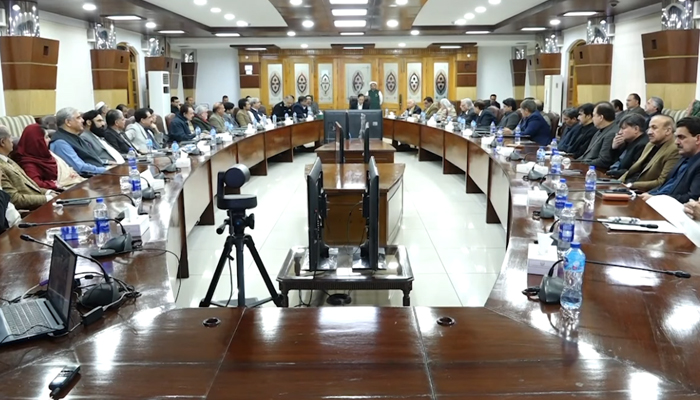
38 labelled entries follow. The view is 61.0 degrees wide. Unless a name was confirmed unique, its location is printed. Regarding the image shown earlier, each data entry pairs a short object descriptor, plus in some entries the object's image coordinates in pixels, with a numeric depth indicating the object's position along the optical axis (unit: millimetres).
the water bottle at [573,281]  1835
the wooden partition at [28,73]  7781
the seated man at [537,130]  6816
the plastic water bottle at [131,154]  5690
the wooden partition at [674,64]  7695
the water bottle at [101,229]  2629
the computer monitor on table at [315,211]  2447
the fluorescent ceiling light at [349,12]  8591
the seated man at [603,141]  5089
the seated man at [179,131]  7555
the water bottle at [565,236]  2438
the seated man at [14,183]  3926
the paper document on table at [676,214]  2965
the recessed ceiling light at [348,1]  7828
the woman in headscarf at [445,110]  10891
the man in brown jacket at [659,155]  4137
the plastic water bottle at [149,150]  5266
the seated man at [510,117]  8133
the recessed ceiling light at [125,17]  9969
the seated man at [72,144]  5184
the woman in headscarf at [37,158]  4562
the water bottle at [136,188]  3567
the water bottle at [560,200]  3002
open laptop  1678
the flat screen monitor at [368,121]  7730
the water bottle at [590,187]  3365
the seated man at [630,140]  4762
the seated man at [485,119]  9266
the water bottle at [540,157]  4784
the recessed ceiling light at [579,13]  9884
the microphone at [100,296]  1880
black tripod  2781
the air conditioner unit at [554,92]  12617
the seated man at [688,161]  3517
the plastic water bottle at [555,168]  4084
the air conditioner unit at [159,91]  12672
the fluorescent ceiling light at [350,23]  10139
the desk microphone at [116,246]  2441
